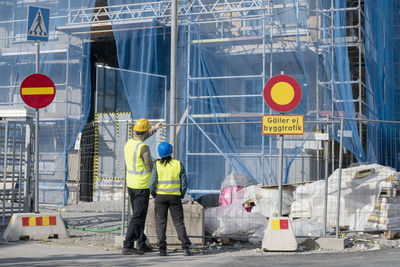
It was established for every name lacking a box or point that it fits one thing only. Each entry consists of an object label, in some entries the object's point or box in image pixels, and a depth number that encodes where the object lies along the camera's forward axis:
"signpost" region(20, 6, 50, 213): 10.28
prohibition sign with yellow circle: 9.00
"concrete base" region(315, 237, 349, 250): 9.38
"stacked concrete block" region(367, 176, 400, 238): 10.80
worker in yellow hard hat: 8.76
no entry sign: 10.29
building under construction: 14.21
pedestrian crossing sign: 10.83
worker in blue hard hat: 8.64
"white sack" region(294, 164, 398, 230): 10.86
